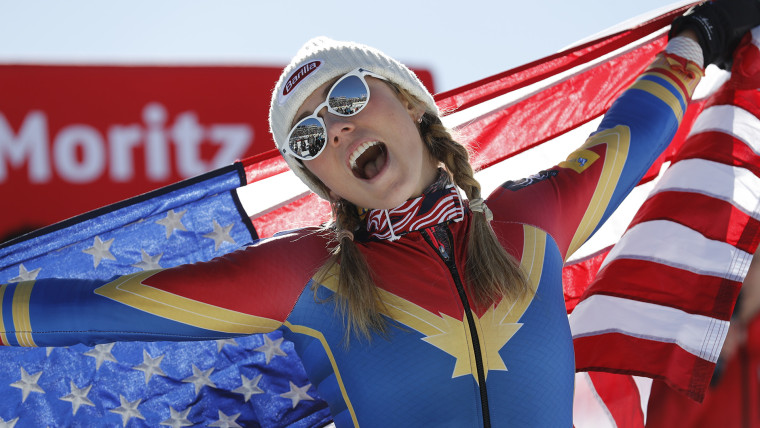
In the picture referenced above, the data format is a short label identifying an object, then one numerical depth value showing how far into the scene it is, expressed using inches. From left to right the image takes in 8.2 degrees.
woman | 244.9
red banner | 510.3
